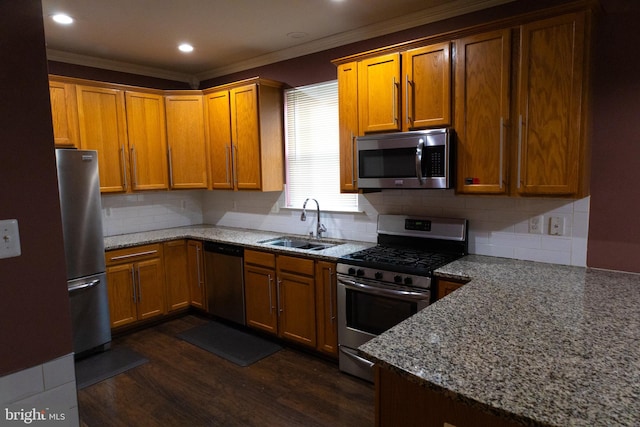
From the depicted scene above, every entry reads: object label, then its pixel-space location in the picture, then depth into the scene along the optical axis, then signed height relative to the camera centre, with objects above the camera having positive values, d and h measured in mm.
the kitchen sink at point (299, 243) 3639 -613
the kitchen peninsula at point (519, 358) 1056 -604
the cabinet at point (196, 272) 4156 -965
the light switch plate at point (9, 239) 1248 -170
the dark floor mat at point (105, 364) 3045 -1472
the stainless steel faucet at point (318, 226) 3773 -465
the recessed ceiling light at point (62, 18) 2918 +1217
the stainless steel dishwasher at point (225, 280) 3775 -983
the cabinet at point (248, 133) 3881 +452
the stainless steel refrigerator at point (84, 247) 3221 -532
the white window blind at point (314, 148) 3723 +283
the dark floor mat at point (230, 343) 3318 -1455
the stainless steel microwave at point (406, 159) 2627 +106
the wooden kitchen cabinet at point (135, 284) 3684 -973
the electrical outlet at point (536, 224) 2666 -350
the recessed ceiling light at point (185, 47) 3703 +1243
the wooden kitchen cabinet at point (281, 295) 3230 -1001
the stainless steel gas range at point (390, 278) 2600 -689
